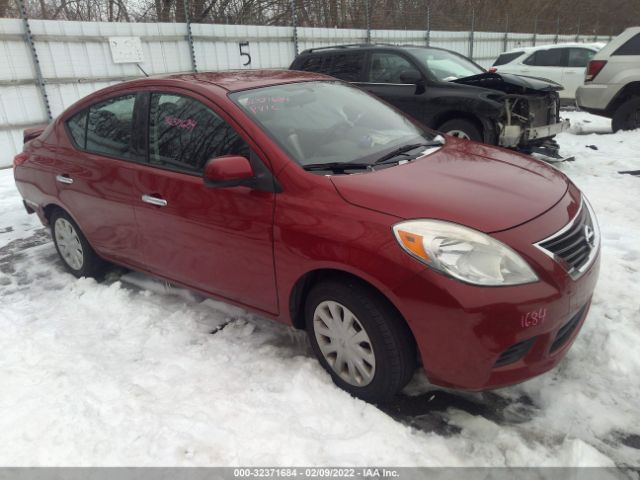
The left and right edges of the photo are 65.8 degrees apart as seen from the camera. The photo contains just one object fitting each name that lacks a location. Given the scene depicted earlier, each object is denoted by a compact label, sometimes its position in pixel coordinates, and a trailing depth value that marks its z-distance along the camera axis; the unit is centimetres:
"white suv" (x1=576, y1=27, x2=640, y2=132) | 816
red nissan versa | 219
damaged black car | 636
